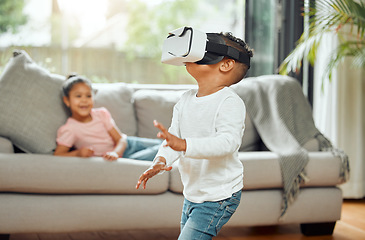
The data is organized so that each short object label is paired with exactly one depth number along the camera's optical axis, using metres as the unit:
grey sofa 2.00
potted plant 2.73
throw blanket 2.29
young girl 2.32
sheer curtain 3.49
